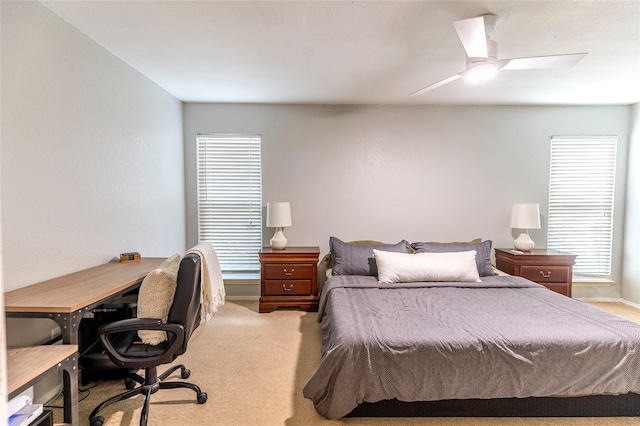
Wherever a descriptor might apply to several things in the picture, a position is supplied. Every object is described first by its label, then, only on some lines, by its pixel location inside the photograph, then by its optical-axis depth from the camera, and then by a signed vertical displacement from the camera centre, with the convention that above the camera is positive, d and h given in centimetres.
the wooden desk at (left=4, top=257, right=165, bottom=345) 168 -54
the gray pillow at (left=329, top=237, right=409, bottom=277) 372 -67
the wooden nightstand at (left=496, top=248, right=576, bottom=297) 385 -81
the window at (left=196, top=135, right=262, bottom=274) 440 -3
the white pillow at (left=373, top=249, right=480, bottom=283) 335 -71
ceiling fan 205 +91
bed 199 -101
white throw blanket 215 -55
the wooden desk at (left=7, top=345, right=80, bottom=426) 139 -74
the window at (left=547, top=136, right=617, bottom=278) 437 -4
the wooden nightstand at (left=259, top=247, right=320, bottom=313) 391 -96
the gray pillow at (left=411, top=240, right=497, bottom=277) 368 -60
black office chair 187 -84
